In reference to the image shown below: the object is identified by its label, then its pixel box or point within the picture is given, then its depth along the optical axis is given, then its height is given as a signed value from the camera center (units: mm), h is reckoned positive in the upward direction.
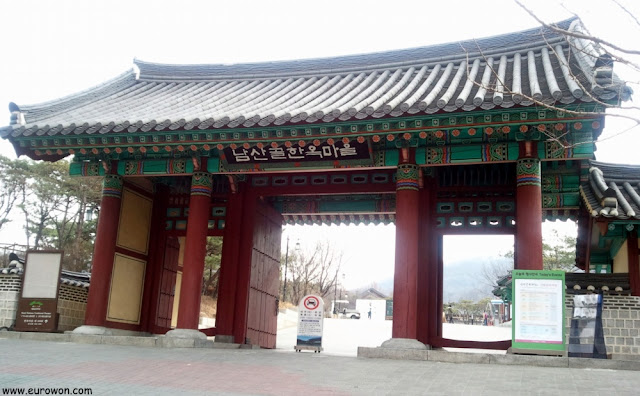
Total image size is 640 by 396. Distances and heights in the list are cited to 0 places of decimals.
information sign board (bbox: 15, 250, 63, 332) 13672 +301
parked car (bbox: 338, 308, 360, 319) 60091 +979
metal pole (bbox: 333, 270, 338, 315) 54975 +3246
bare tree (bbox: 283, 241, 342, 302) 54031 +4288
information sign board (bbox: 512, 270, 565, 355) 9992 +356
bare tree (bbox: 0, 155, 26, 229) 37875 +7179
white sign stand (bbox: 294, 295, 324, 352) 13438 -35
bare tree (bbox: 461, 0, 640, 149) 5609 +4163
